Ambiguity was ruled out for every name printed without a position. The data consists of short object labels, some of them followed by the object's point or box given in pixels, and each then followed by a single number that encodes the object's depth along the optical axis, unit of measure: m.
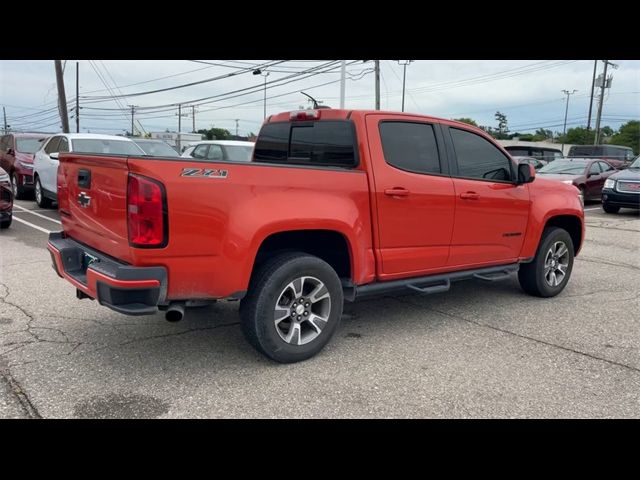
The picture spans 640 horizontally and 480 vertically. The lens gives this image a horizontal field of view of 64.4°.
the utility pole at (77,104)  47.81
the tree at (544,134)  104.91
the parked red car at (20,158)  12.79
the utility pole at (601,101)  44.28
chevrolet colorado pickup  3.16
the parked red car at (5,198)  8.53
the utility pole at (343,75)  20.91
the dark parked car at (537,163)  22.53
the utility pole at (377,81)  28.27
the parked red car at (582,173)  15.66
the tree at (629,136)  78.62
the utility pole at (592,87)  44.91
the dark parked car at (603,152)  27.09
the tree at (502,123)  115.18
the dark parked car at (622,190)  13.48
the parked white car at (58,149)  10.77
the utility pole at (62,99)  21.91
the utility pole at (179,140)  45.25
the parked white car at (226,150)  12.59
